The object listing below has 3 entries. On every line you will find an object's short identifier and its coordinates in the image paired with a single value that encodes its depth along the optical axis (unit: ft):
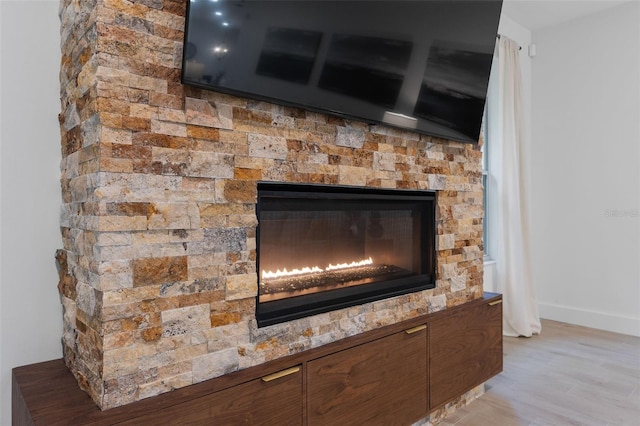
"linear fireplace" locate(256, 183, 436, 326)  5.25
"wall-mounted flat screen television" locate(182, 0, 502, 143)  4.20
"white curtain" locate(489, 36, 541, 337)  11.62
